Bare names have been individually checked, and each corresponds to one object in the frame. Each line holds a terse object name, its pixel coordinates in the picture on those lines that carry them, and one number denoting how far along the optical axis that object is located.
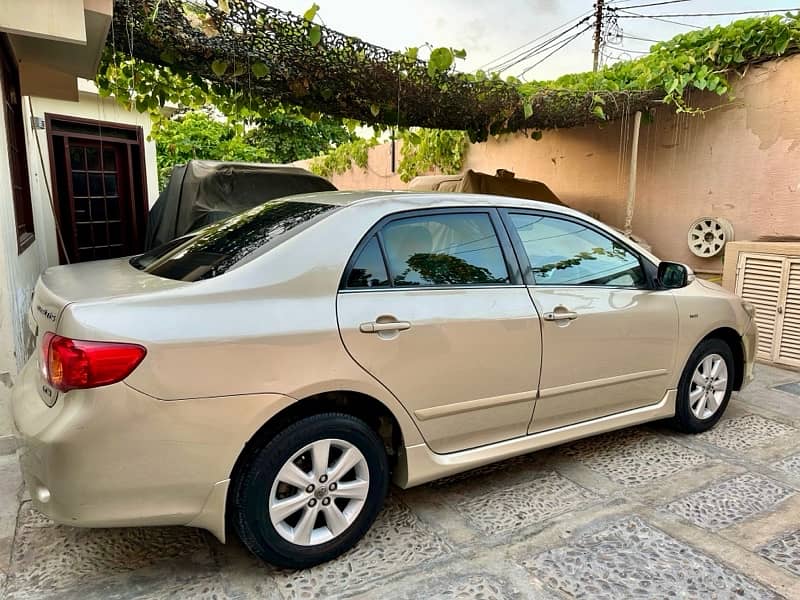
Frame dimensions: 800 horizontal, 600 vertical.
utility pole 15.67
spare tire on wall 6.48
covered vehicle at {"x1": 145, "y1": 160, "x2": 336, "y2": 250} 6.75
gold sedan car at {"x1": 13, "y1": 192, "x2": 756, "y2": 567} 1.95
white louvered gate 5.21
